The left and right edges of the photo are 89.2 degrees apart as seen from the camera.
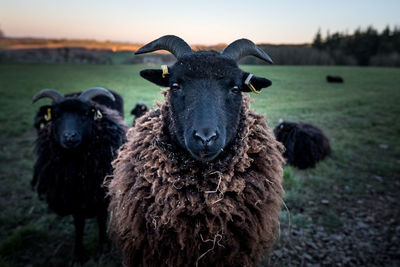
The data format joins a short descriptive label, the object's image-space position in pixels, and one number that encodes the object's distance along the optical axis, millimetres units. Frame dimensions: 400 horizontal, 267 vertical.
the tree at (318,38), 63278
